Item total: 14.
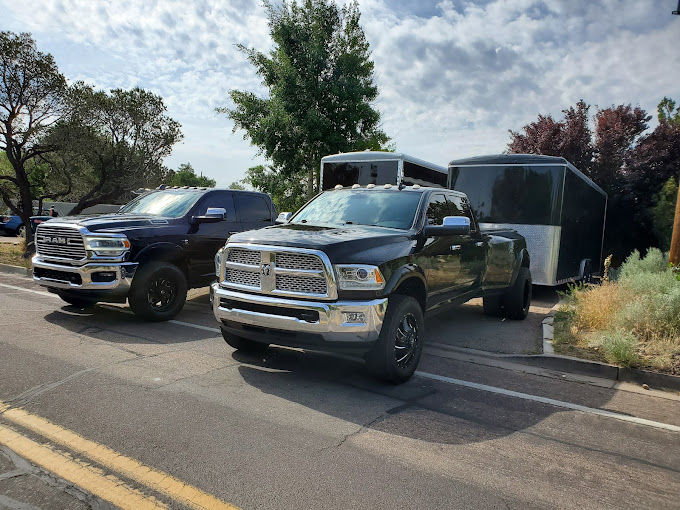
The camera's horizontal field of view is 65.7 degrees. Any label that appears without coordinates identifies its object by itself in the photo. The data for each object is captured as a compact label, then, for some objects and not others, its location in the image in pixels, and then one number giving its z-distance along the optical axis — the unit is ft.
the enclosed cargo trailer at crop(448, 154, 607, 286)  36.94
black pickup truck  15.87
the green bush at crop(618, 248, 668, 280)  33.75
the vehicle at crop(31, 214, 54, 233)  58.63
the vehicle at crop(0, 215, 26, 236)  96.89
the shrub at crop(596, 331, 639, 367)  18.84
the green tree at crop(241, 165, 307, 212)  69.56
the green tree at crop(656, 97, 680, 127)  89.52
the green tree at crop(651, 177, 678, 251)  60.23
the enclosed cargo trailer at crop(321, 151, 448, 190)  41.55
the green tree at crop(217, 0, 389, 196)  62.18
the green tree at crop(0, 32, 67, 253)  52.65
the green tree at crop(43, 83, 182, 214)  60.39
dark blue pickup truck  23.82
